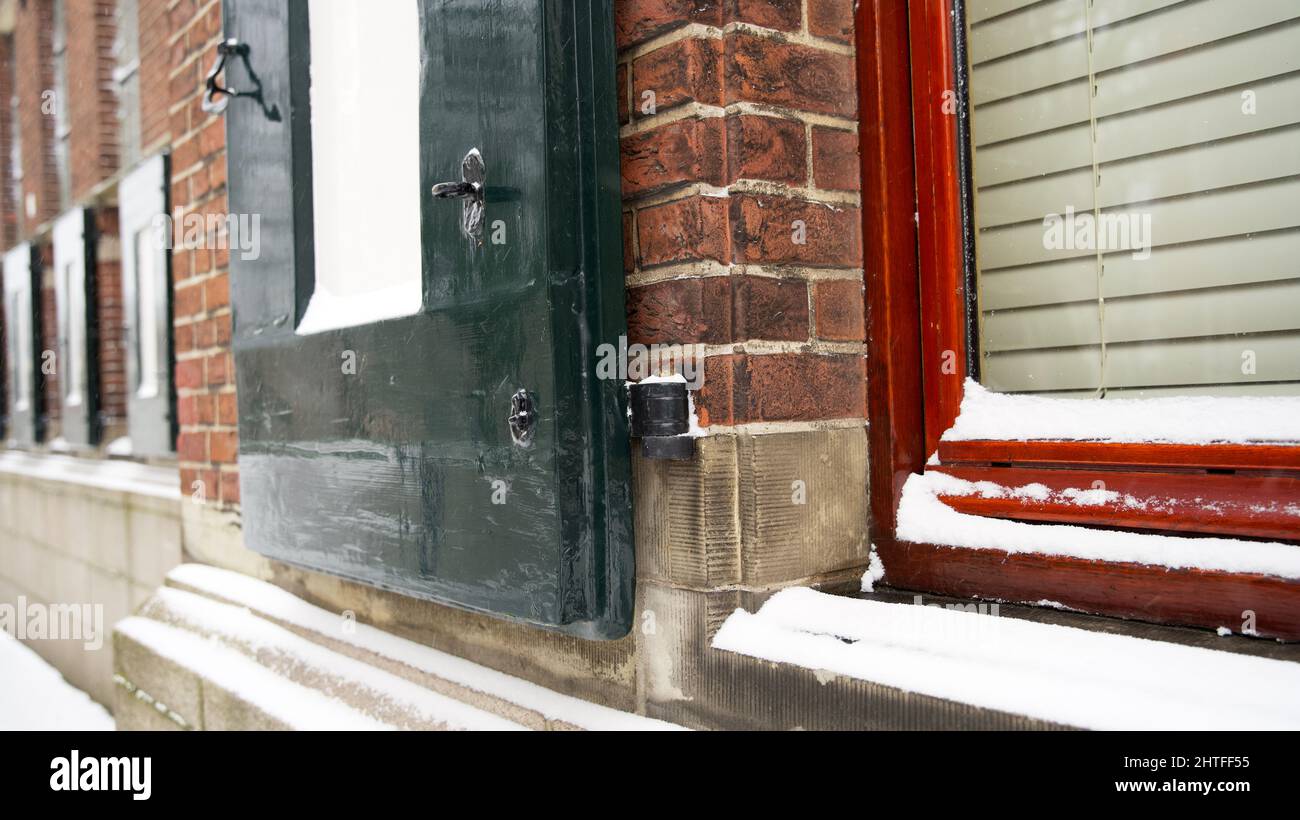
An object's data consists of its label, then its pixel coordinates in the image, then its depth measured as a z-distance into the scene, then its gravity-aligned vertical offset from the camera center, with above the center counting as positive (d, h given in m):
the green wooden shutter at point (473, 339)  1.30 +0.13
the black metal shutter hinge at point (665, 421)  1.30 -0.01
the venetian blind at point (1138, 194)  1.09 +0.26
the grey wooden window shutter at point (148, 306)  3.94 +0.54
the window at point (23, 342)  6.29 +0.62
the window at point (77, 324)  5.18 +0.60
